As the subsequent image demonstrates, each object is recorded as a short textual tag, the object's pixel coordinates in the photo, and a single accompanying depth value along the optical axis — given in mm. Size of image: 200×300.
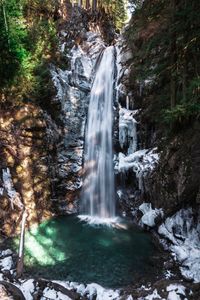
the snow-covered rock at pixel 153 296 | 6105
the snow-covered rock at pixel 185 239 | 7434
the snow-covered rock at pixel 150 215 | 10141
